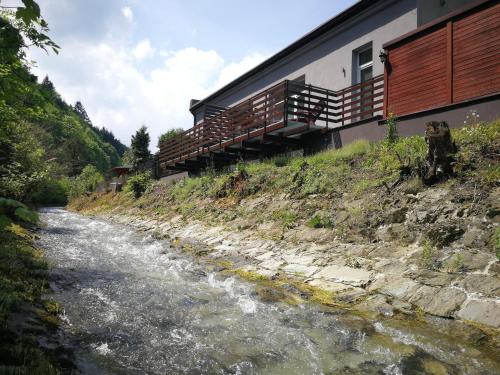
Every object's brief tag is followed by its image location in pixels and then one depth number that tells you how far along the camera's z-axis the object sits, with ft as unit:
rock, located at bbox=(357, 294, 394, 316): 15.94
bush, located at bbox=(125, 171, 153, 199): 78.23
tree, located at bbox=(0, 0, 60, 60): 7.62
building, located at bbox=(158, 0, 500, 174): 30.81
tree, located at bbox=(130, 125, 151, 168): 117.08
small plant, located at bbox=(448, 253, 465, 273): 17.40
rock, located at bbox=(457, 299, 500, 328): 13.92
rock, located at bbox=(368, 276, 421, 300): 17.15
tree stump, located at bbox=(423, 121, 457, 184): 24.06
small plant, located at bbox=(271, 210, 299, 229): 30.37
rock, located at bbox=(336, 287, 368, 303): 17.68
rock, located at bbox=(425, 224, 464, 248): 19.66
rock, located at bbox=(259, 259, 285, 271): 23.87
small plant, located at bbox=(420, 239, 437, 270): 18.51
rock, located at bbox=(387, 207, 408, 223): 23.52
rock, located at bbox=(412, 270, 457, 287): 16.84
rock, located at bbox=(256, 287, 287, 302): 17.97
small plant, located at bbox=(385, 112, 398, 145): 34.50
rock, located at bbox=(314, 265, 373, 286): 19.40
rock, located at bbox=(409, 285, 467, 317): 15.26
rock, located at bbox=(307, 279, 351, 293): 19.08
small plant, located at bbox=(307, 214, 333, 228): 27.58
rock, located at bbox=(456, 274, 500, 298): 15.11
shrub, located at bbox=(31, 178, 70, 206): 130.20
